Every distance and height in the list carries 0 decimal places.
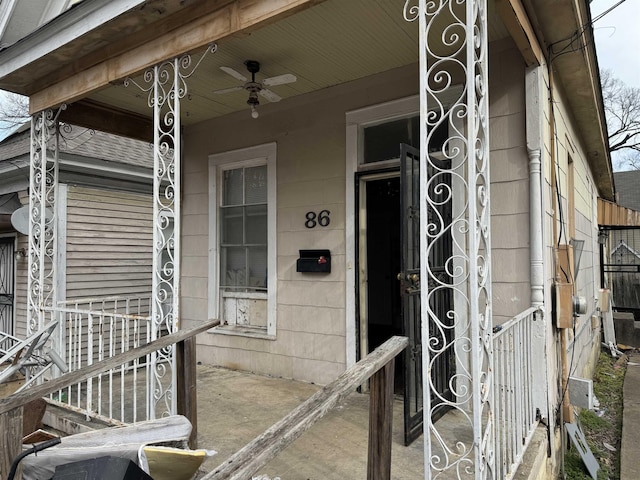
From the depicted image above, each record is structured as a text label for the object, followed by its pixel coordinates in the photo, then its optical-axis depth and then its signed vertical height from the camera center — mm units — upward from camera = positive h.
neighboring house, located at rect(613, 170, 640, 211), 16562 +2245
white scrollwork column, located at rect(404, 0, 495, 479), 1776 +44
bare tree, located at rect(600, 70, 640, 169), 17078 +5560
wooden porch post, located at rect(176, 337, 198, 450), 2439 -788
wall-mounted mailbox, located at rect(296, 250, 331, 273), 3848 -133
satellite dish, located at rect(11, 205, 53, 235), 4340 +310
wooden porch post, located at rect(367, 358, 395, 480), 1615 -700
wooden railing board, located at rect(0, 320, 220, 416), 1633 -578
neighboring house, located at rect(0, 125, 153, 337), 5461 +385
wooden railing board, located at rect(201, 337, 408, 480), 998 -499
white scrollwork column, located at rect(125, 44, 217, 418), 2707 +237
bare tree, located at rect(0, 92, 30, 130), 14156 +4758
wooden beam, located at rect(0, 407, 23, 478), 1462 -673
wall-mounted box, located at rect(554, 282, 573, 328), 3020 -452
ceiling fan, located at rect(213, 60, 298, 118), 3221 +1283
